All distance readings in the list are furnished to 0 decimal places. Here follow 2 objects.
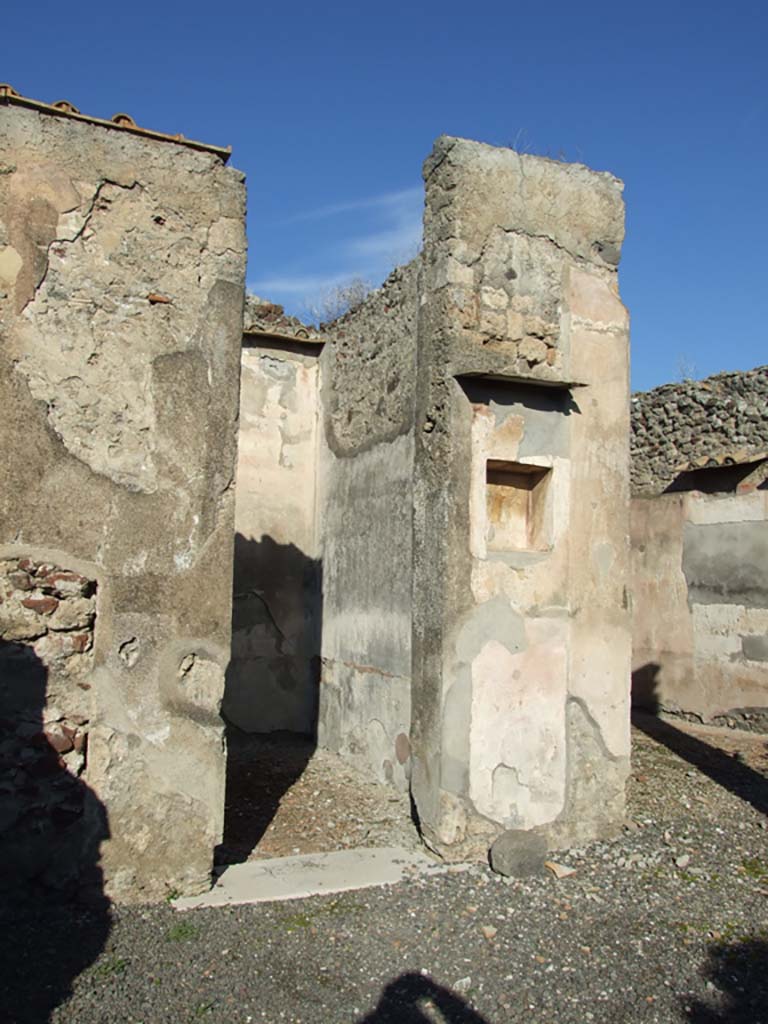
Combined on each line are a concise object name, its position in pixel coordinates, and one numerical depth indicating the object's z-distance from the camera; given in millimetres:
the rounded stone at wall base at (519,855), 4664
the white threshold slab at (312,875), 4188
